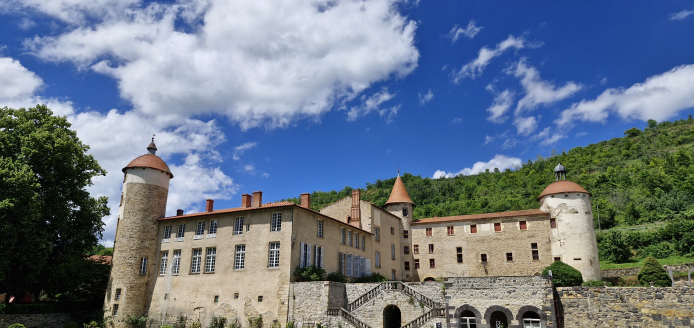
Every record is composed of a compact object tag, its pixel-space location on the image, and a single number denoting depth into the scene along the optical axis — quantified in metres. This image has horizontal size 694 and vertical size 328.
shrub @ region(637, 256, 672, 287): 25.98
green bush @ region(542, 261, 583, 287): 27.45
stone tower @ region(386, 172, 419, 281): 41.94
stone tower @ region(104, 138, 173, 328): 31.77
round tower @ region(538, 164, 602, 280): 34.00
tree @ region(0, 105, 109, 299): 27.61
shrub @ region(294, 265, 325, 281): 27.95
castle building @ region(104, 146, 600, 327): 28.72
